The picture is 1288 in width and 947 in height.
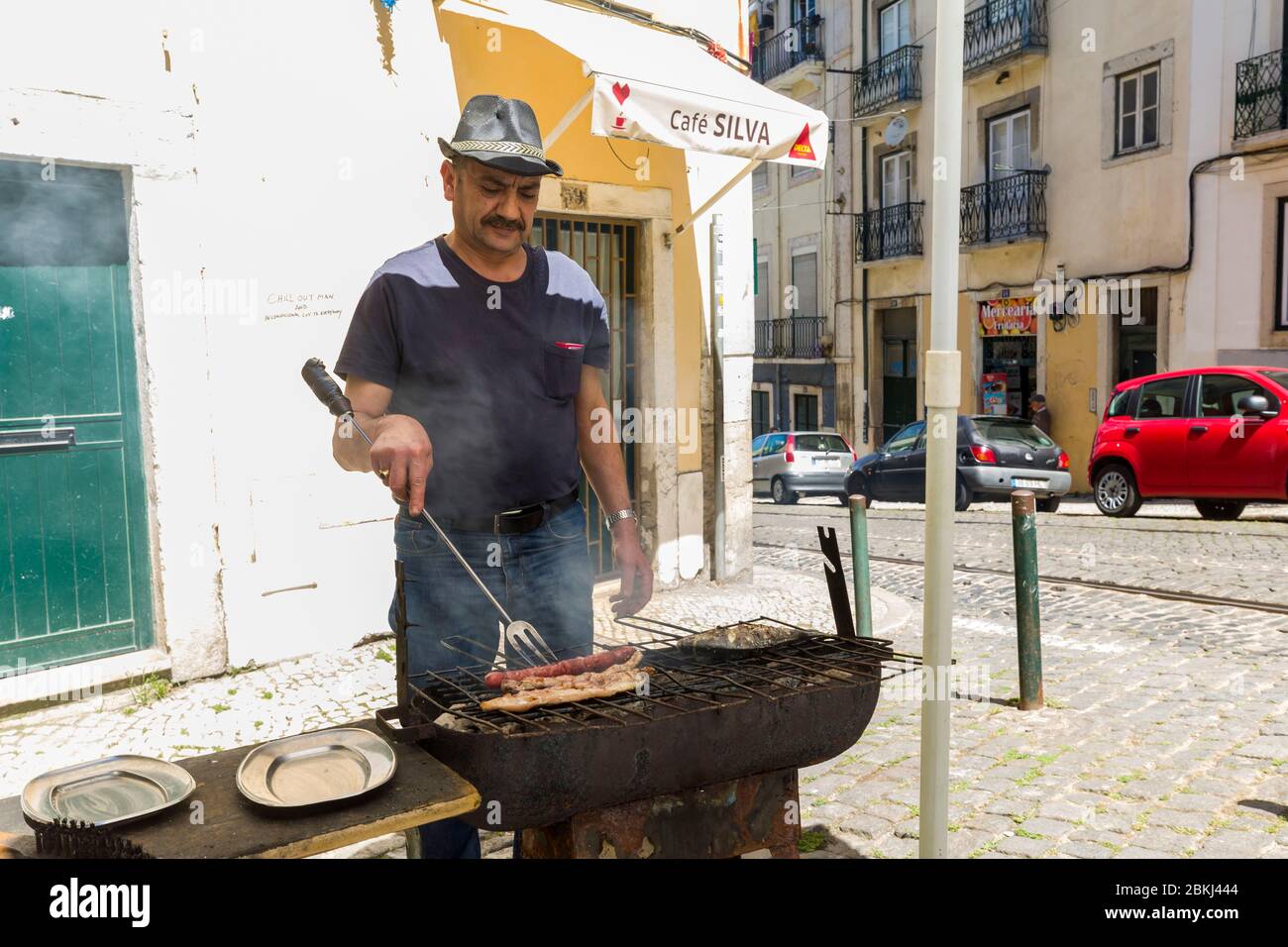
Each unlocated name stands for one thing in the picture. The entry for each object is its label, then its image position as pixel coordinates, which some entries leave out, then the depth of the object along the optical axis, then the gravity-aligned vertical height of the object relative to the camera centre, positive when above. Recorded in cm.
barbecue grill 234 -74
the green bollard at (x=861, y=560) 667 -104
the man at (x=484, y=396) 303 +0
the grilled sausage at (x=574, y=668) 264 -66
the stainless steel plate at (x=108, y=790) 216 -76
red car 1285 -81
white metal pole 292 +0
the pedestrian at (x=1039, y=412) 2214 -65
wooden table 198 -77
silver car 2103 -149
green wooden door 557 -12
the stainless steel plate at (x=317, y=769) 222 -76
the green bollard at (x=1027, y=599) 566 -111
